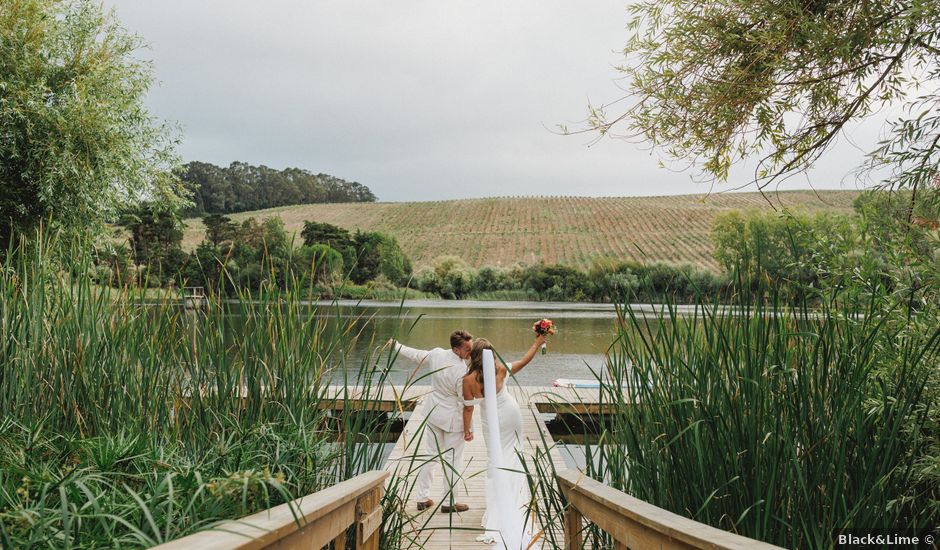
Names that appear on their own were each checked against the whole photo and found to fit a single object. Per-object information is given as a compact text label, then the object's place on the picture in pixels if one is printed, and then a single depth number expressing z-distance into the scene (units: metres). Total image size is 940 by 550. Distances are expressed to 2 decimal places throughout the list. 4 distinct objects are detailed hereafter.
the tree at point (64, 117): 10.55
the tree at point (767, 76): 3.05
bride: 3.78
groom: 4.70
